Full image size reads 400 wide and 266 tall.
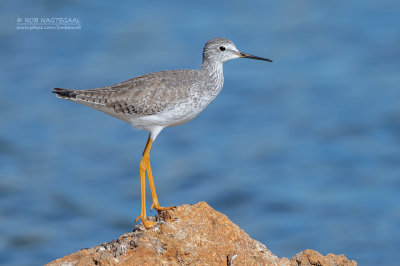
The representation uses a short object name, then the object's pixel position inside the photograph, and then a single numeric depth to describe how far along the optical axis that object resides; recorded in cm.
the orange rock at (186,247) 1962
